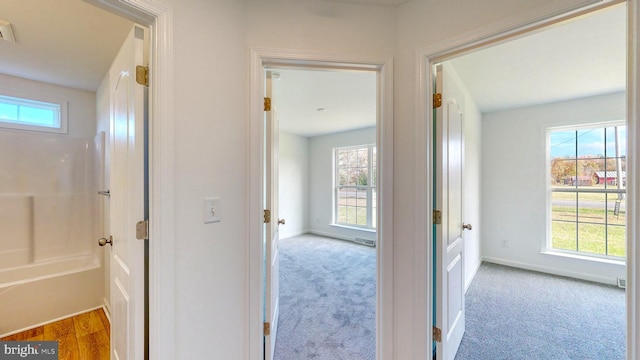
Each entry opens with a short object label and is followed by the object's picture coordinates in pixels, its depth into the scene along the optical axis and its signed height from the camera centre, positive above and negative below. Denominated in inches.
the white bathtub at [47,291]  82.5 -41.5
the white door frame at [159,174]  41.3 +0.9
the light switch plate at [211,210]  47.3 -6.1
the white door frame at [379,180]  53.4 -0.2
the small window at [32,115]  91.2 +26.0
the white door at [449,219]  58.3 -11.0
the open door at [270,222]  61.1 -11.7
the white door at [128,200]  41.9 -3.9
